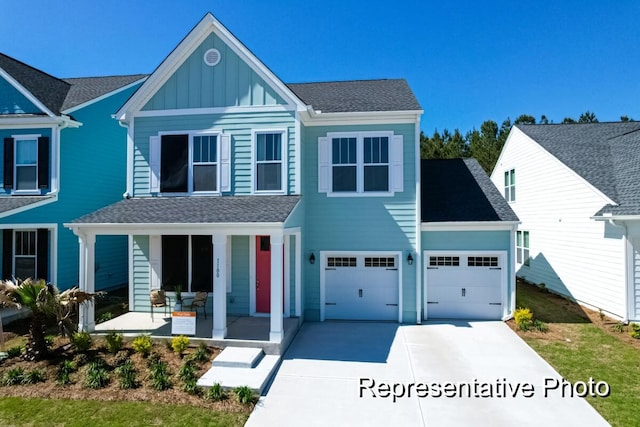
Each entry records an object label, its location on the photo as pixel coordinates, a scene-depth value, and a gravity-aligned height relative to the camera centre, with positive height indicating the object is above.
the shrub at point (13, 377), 6.97 -3.16
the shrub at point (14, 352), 7.99 -3.05
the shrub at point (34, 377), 6.99 -3.16
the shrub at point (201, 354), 7.80 -3.03
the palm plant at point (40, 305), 7.61 -1.89
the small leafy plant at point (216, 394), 6.38 -3.16
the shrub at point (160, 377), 6.71 -3.09
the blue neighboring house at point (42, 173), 12.34 +1.57
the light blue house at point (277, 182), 10.50 +1.07
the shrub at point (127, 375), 6.75 -3.10
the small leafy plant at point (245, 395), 6.27 -3.16
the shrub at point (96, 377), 6.80 -3.11
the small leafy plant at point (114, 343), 8.10 -2.85
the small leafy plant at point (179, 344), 8.03 -2.86
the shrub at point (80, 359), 7.52 -3.05
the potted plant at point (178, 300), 10.49 -2.44
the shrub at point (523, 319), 10.09 -2.88
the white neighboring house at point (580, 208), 10.50 +0.37
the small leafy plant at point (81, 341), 8.08 -2.82
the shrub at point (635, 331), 9.31 -2.97
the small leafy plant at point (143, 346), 7.90 -2.84
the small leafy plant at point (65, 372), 6.96 -3.12
